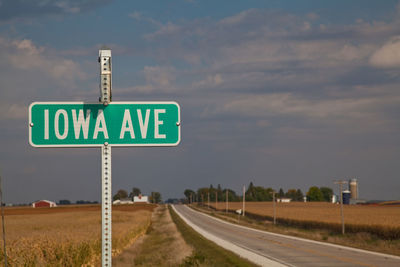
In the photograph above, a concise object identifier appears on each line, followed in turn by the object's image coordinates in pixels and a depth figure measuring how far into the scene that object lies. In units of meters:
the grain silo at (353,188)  175.09
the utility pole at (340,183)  47.03
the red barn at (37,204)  197.68
